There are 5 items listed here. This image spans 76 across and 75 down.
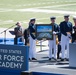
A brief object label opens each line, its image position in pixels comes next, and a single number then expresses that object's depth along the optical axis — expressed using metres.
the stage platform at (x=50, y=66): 18.93
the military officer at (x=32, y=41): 21.55
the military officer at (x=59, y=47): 21.51
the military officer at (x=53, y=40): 21.22
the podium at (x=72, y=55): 19.56
